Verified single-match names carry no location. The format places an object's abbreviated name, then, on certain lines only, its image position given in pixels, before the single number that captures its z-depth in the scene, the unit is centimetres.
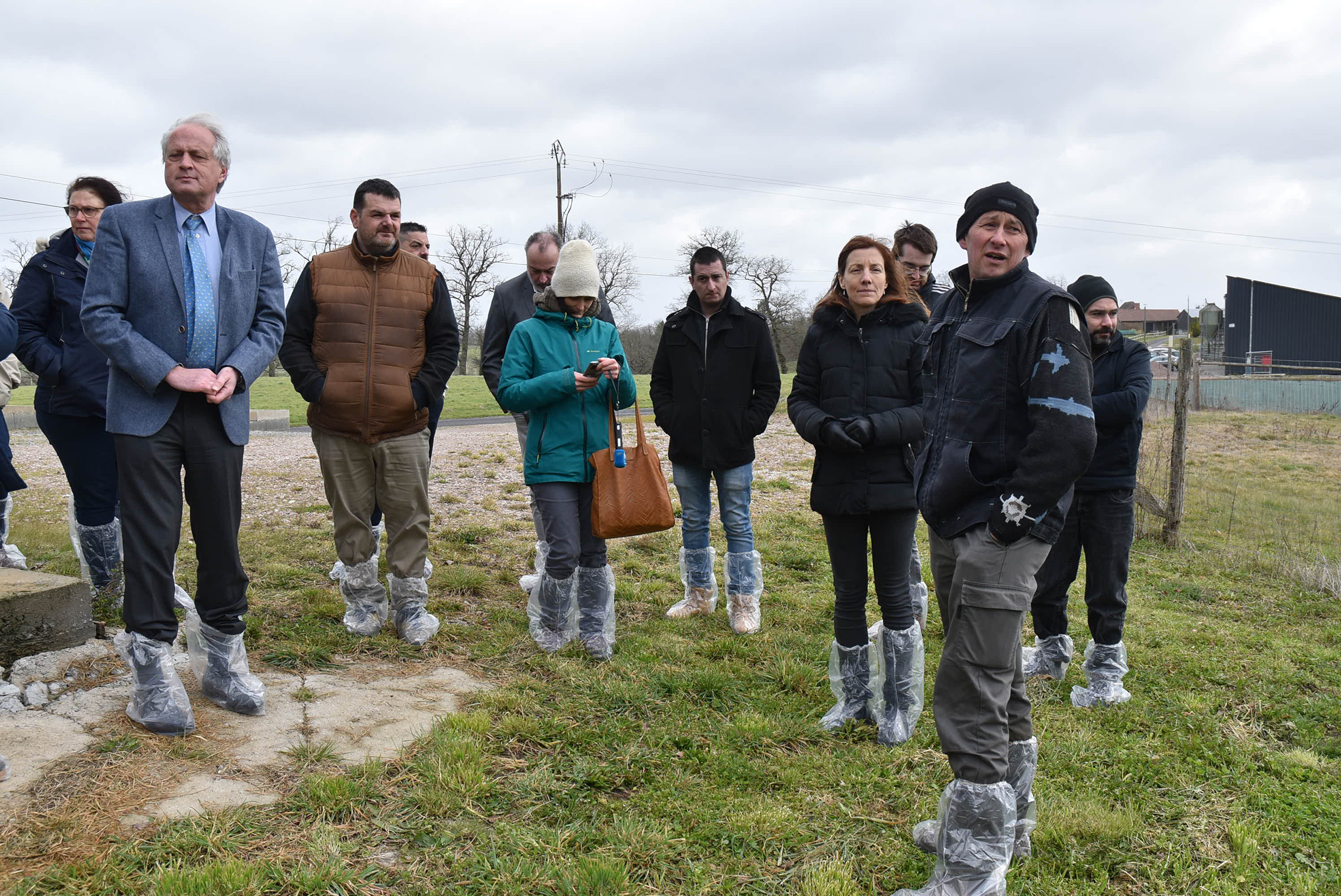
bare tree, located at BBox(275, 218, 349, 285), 5300
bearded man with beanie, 453
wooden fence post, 865
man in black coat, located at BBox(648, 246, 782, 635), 533
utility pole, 3388
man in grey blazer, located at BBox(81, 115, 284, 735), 353
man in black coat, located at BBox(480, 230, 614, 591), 575
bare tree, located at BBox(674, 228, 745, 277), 5599
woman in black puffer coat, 385
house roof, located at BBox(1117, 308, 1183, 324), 9381
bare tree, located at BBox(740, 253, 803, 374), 5512
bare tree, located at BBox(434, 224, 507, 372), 5622
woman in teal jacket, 471
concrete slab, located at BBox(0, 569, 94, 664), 401
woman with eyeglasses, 461
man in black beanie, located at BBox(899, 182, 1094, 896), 257
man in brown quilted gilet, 466
